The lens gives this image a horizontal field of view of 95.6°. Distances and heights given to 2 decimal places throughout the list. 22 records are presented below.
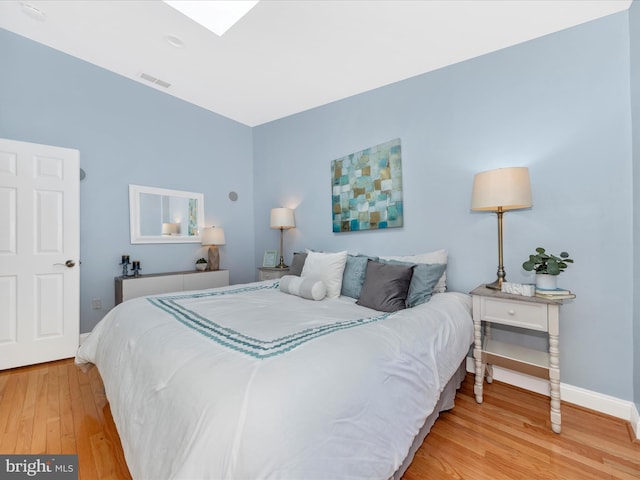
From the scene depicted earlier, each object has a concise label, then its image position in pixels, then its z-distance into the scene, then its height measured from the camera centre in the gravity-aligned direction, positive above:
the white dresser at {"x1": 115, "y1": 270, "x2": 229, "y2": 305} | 3.04 -0.46
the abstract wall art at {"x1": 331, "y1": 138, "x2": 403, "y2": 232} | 2.88 +0.55
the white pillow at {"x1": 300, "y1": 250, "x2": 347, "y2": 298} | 2.39 -0.24
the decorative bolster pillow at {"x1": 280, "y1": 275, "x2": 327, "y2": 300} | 2.24 -0.37
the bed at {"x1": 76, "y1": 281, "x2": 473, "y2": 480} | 0.83 -0.53
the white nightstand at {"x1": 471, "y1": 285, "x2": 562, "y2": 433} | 1.71 -0.59
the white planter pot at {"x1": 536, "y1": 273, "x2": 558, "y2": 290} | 1.85 -0.28
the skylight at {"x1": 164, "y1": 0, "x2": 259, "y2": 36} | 2.10 +1.74
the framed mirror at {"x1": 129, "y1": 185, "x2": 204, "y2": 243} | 3.37 +0.35
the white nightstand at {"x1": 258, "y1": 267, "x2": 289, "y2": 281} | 3.59 -0.39
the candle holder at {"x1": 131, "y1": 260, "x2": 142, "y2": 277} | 3.26 -0.28
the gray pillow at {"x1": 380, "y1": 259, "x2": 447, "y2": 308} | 2.09 -0.31
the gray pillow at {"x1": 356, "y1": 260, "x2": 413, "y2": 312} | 1.99 -0.34
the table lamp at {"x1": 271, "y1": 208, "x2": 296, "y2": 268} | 3.66 +0.30
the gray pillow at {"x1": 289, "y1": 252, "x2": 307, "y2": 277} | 2.82 -0.22
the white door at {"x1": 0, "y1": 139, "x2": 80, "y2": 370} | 2.53 -0.08
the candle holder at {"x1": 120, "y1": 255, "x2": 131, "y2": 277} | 3.20 -0.23
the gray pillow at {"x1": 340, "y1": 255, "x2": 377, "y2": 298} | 2.37 -0.29
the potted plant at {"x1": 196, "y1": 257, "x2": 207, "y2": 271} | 3.79 -0.28
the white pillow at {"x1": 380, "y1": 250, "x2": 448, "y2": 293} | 2.36 -0.16
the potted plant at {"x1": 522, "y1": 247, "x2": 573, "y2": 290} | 1.81 -0.18
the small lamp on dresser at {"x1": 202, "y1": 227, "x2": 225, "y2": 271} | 3.78 +0.02
